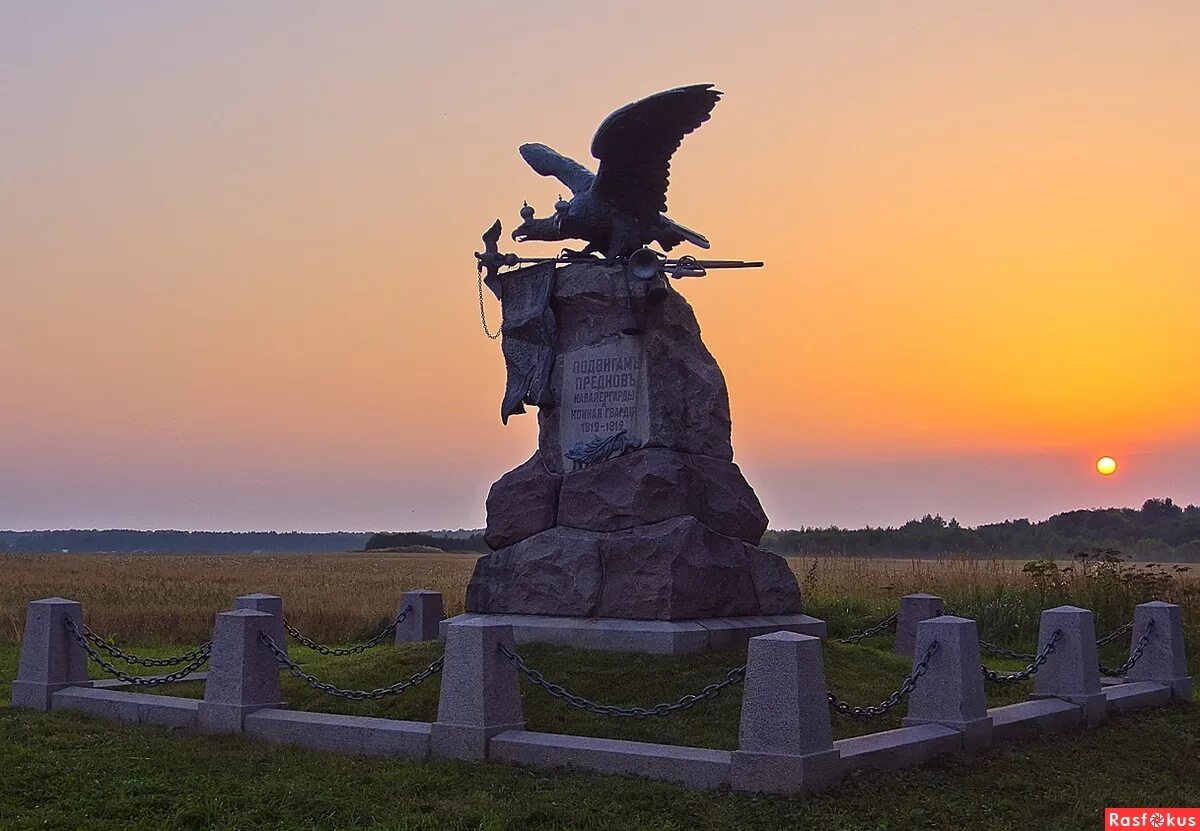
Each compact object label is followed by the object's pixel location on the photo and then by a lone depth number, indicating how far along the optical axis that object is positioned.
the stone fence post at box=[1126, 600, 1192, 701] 12.88
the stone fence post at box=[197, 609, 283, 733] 10.36
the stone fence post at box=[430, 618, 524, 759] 9.13
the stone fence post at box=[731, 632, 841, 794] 8.05
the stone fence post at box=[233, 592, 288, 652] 14.38
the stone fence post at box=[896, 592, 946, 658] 15.32
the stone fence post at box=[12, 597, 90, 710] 11.87
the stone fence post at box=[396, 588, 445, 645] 15.10
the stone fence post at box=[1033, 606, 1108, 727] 11.21
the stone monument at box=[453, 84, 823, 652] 12.02
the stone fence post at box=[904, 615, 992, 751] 9.58
